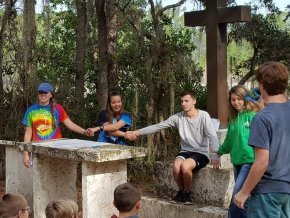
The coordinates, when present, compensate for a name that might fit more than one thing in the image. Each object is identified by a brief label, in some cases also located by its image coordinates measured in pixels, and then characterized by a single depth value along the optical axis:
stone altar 5.25
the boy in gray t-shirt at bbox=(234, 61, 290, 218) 3.29
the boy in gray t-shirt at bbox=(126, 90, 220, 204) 5.61
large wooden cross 6.64
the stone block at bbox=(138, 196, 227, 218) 5.53
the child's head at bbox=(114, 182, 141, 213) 3.79
